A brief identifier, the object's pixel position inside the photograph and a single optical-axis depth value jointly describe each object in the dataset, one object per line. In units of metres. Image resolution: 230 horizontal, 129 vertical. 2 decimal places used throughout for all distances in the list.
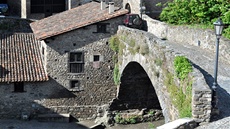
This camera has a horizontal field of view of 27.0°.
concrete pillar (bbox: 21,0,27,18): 35.78
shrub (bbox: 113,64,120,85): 26.05
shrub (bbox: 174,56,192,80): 13.44
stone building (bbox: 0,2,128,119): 25.12
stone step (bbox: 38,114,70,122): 25.62
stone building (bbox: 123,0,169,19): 33.66
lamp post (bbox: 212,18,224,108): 13.30
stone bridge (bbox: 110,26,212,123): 12.09
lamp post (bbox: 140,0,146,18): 31.81
